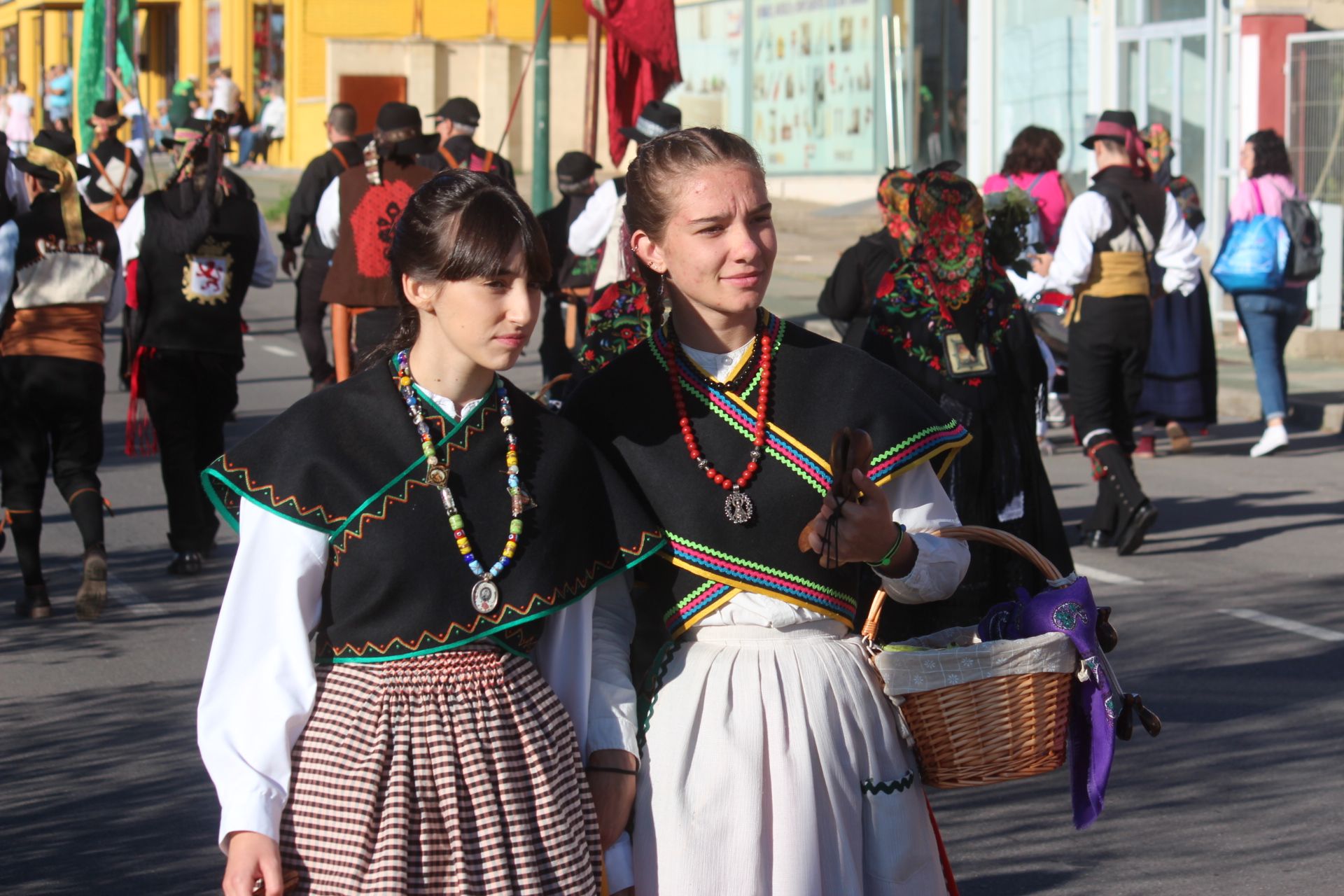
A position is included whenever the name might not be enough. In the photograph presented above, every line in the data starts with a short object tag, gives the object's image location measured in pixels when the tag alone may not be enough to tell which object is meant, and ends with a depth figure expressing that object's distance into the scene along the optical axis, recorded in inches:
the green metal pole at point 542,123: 618.2
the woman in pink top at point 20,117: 1286.9
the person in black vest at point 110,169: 537.0
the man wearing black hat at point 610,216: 383.2
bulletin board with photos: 1080.8
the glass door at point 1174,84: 728.3
